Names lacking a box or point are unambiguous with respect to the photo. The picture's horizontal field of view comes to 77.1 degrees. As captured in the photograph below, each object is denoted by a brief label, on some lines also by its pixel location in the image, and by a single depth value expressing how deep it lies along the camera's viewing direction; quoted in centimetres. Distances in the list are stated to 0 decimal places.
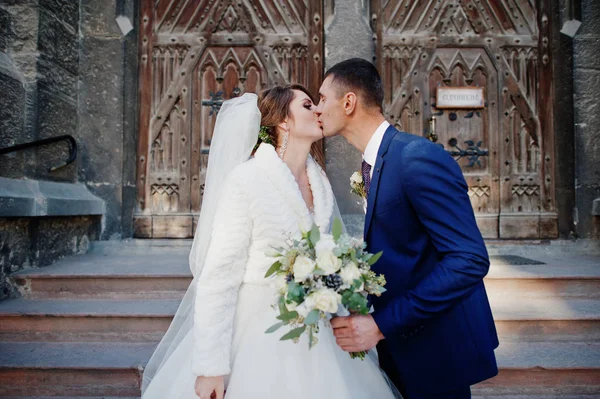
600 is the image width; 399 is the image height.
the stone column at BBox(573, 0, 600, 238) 453
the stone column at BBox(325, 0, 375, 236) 443
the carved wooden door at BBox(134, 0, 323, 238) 481
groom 134
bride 162
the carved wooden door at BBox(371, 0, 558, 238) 477
